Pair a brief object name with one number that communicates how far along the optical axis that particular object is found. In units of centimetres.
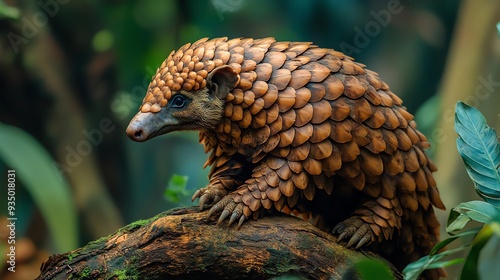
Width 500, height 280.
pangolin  510
